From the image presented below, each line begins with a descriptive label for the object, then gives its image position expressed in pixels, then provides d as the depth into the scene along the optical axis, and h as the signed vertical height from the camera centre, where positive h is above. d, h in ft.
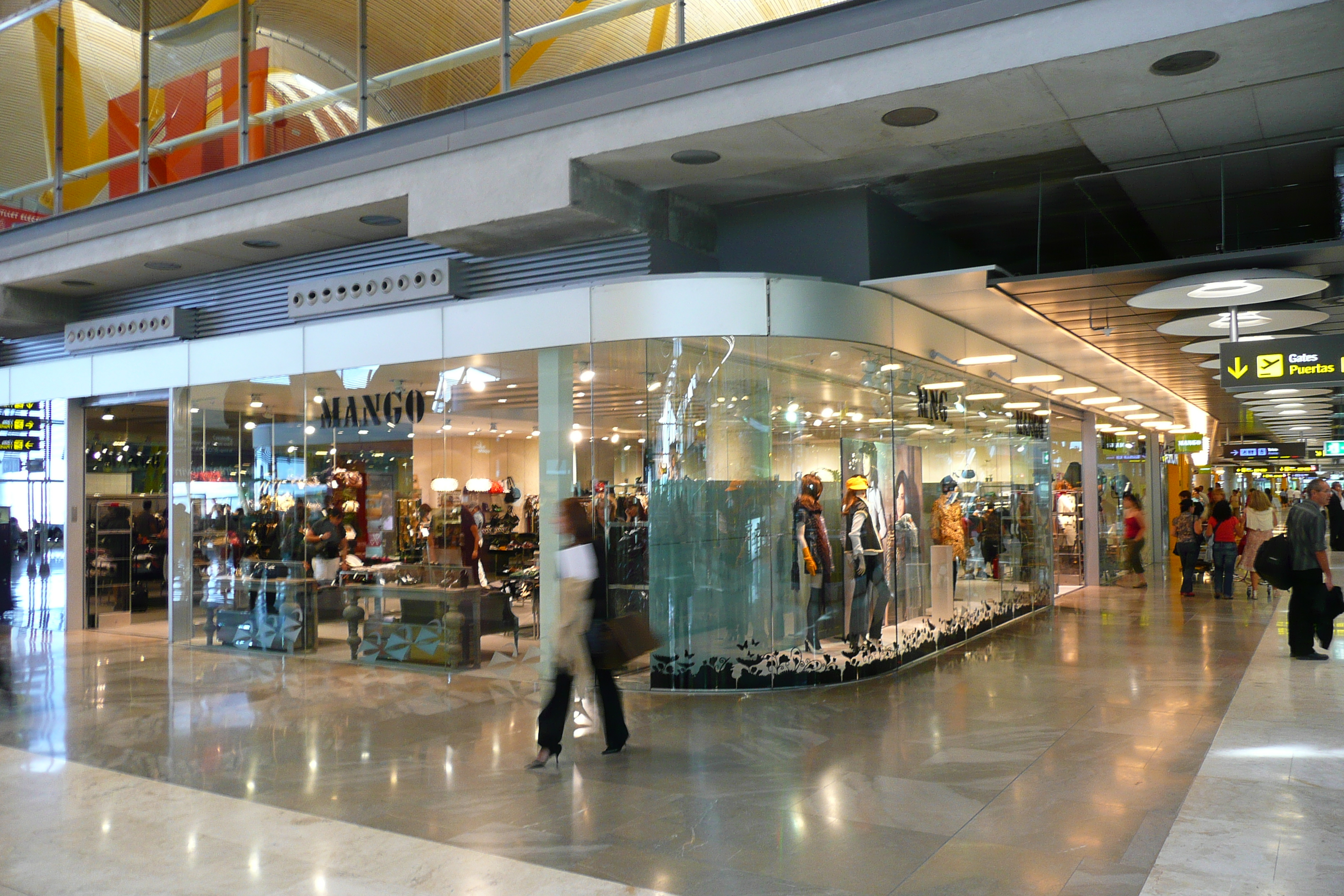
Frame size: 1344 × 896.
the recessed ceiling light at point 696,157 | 27.27 +9.17
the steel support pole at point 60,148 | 42.39 +15.47
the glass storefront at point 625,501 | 28.78 -0.04
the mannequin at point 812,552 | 29.07 -1.65
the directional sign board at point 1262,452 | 98.27 +3.07
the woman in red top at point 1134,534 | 58.90 -2.72
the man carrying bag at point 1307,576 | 32.71 -3.03
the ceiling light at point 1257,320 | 29.25 +4.81
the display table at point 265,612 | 37.06 -3.87
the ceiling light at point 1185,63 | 21.07 +8.83
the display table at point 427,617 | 33.12 -3.70
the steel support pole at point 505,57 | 30.19 +13.20
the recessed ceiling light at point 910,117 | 24.32 +9.05
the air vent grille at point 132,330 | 41.52 +7.65
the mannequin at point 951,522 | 35.91 -1.11
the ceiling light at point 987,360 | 37.24 +4.92
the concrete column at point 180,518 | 40.47 -0.26
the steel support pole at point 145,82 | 39.06 +16.58
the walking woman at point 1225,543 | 51.57 -2.97
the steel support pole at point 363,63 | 33.14 +14.61
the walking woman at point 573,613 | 21.04 -2.33
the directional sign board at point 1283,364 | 26.55 +3.14
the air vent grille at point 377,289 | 33.88 +7.50
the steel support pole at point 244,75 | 35.88 +15.61
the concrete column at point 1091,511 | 59.47 -1.35
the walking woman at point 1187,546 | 53.83 -3.20
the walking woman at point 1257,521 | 48.14 -1.78
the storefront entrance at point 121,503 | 45.68 +0.45
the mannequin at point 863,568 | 30.22 -2.25
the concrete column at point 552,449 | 30.45 +1.56
